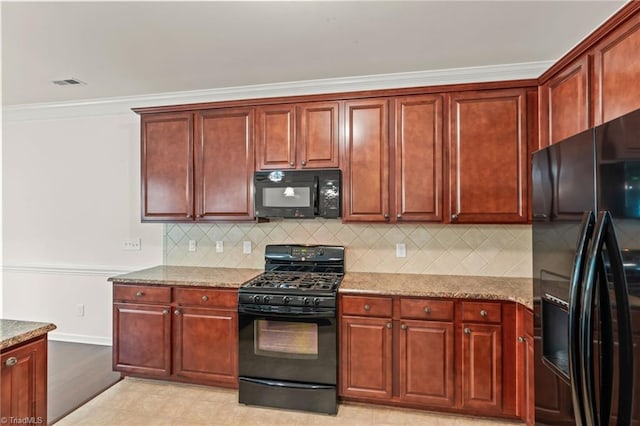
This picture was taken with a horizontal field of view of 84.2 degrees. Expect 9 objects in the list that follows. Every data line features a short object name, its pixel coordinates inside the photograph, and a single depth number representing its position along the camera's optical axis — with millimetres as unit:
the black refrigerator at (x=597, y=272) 1069
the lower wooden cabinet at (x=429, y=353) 2436
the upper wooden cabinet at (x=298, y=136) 2957
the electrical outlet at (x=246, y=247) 3461
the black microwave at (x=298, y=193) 2918
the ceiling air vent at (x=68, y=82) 3234
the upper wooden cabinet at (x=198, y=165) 3109
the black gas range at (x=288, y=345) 2590
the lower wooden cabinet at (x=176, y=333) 2826
